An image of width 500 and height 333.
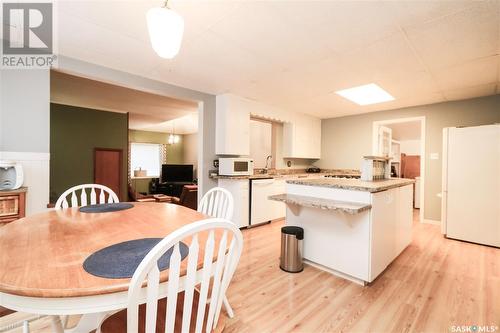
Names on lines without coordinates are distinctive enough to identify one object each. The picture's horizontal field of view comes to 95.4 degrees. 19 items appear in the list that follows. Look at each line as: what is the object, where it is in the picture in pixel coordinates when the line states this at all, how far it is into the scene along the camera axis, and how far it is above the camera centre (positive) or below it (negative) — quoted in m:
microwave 3.77 -0.03
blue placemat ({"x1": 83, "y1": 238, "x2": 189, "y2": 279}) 0.81 -0.39
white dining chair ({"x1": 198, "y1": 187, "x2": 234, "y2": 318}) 1.71 -0.36
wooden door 5.41 -0.13
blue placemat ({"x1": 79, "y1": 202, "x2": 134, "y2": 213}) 1.70 -0.35
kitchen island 2.07 -0.59
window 8.12 +0.19
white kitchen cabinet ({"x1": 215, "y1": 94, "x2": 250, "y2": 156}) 3.84 +0.67
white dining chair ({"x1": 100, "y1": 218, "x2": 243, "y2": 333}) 0.70 -0.42
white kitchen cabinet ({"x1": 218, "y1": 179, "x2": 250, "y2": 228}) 3.71 -0.58
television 7.75 -0.33
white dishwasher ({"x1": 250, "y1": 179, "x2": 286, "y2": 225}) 3.87 -0.67
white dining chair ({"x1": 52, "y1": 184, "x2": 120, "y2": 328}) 1.88 -0.32
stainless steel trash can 2.34 -0.89
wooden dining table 0.72 -0.38
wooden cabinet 1.98 -0.39
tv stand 7.54 -0.84
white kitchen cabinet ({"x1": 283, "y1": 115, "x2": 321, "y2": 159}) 5.18 +0.65
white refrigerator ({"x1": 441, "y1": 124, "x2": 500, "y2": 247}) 3.01 -0.24
